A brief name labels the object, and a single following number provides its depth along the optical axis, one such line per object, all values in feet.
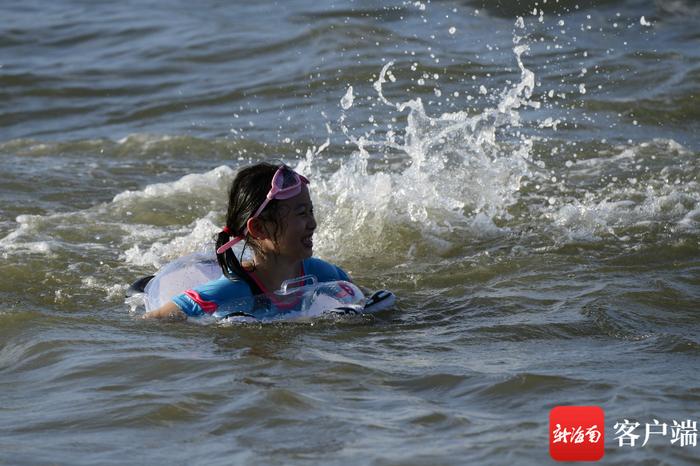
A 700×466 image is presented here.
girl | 36.86
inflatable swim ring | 37.04
